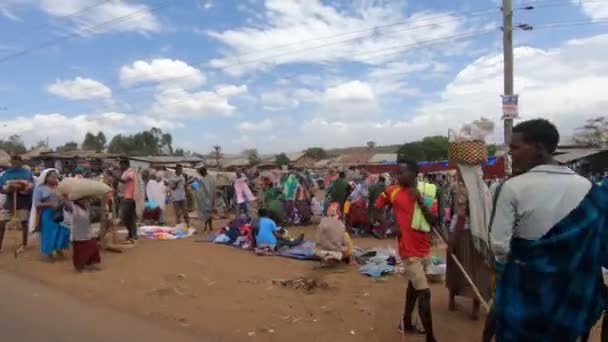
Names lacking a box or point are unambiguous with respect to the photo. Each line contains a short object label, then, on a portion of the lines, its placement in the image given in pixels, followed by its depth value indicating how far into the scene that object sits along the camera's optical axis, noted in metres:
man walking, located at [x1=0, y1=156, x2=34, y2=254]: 8.87
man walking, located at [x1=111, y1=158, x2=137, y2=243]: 9.58
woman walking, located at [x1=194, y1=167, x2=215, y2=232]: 12.70
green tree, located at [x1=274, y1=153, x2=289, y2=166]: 59.99
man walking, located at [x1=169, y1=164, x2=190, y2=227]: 13.06
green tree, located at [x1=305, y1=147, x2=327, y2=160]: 75.07
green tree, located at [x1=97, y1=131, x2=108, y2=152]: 70.15
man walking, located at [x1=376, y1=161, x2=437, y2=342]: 4.62
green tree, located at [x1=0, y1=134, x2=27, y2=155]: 57.25
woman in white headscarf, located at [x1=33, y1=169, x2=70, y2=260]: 8.41
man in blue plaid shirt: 2.44
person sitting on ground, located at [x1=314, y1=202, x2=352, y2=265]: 8.11
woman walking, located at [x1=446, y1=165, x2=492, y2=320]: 4.45
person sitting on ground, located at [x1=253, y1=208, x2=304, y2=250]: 9.38
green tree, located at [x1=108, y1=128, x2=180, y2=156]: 63.31
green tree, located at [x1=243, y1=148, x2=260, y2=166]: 69.78
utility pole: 11.41
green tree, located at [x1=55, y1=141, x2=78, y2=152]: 61.32
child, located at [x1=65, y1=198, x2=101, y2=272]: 7.54
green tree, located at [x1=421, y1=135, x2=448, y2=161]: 47.47
